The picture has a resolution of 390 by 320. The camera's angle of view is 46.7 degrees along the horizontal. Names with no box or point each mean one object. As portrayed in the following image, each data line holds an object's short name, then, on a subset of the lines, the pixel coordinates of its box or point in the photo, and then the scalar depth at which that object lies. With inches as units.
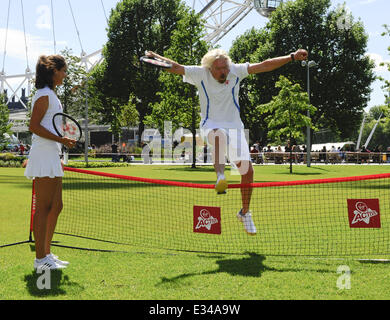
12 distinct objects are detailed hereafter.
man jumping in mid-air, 245.6
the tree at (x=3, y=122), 1717.5
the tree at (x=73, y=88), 1558.8
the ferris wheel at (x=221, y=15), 2883.9
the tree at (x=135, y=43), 2220.7
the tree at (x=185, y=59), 1389.0
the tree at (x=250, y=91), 2139.4
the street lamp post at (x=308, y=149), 1465.3
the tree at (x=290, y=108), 1229.1
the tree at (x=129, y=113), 2288.4
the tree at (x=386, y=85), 880.3
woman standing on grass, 209.9
